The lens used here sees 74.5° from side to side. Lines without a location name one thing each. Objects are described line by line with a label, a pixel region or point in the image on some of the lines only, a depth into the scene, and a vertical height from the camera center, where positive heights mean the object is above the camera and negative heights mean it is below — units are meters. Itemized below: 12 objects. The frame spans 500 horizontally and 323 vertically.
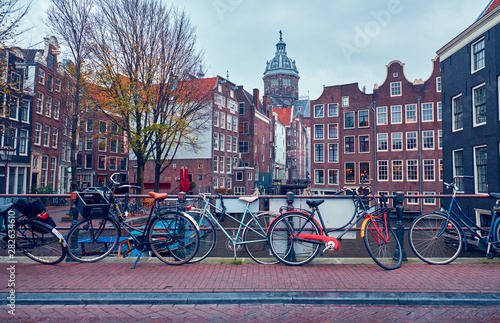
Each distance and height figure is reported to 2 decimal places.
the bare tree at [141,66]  17.06 +6.17
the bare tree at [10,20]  11.62 +5.66
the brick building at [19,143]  23.09 +2.62
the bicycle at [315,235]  5.20 -0.85
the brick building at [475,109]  15.67 +3.92
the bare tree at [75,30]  17.11 +7.80
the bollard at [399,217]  5.26 -0.57
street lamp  18.19 +1.46
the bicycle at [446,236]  5.31 -0.87
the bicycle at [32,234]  5.07 -0.89
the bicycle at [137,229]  5.21 -0.80
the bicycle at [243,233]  5.35 -0.86
